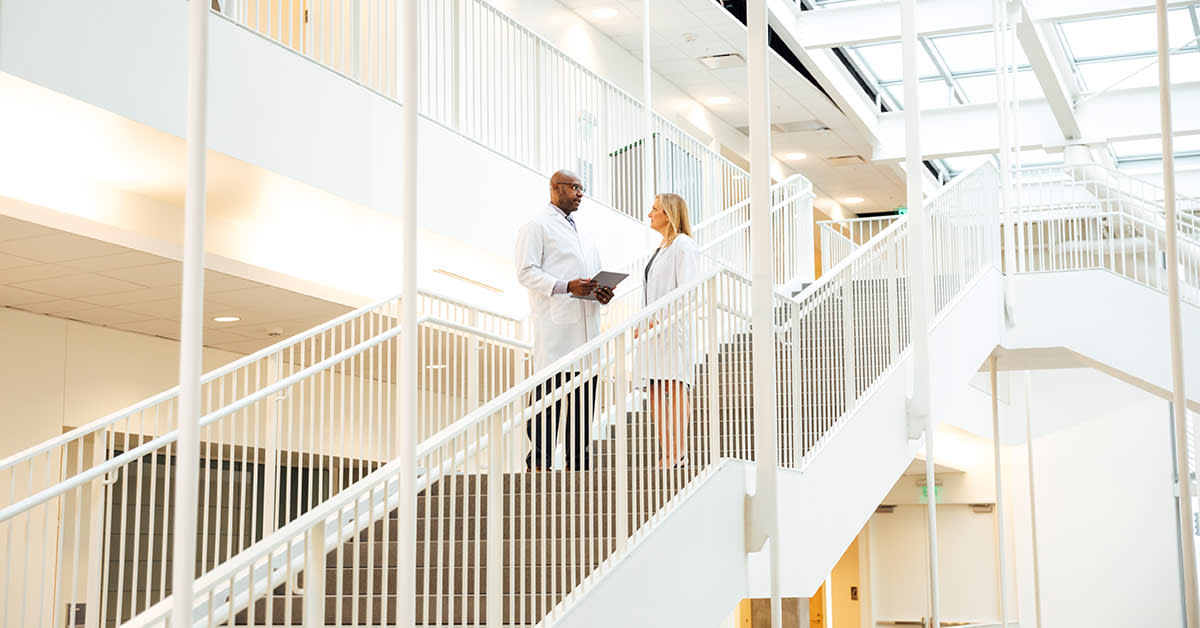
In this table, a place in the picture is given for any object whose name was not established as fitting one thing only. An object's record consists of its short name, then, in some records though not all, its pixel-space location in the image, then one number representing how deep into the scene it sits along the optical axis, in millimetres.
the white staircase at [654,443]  4820
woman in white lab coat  5609
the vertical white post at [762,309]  6023
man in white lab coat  6582
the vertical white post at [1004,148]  10742
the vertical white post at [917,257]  7801
